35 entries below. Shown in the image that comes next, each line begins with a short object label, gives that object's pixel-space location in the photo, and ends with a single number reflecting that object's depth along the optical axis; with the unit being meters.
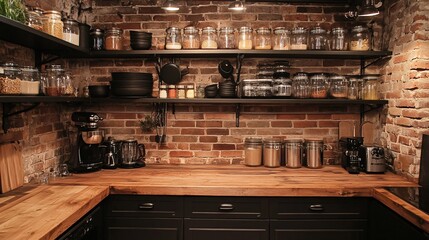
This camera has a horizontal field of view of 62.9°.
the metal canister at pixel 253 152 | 3.08
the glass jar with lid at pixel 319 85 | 2.96
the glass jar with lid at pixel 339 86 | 2.98
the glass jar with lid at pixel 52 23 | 2.31
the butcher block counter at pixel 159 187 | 1.76
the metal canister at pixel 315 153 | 3.00
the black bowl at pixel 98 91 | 2.99
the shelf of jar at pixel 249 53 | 2.91
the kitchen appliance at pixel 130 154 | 3.05
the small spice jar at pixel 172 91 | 3.08
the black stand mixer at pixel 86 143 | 2.78
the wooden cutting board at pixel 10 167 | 2.18
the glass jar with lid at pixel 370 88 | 3.02
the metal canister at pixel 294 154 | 3.02
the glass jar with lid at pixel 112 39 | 3.02
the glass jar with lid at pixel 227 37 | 3.03
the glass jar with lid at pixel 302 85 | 2.98
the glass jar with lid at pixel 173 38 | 3.03
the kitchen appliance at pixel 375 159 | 2.81
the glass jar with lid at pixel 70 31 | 2.61
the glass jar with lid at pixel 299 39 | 2.99
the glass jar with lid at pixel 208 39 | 3.01
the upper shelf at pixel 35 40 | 1.80
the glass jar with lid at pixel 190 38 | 3.01
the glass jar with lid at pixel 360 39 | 2.97
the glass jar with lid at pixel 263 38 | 2.99
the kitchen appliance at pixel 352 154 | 2.87
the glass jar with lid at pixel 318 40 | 3.01
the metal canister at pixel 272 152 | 3.04
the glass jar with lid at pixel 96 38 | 3.00
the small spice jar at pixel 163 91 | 3.07
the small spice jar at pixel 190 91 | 3.07
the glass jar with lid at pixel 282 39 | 3.00
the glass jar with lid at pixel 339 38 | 3.00
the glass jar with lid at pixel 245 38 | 2.98
